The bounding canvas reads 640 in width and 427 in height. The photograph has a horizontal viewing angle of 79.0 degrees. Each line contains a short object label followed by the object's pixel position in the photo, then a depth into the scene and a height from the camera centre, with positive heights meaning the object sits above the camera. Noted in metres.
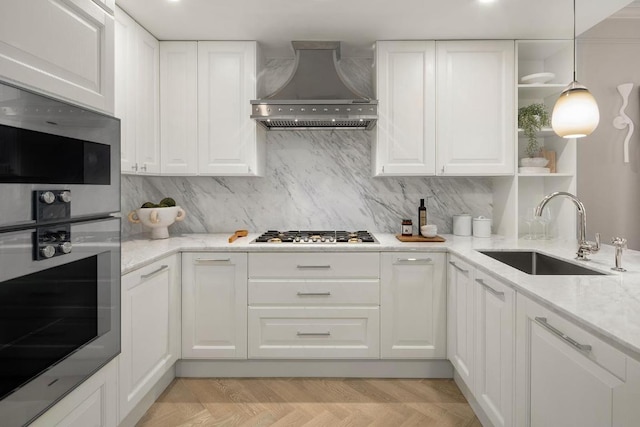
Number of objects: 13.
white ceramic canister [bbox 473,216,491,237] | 2.85 -0.12
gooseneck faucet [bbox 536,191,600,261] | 1.89 -0.13
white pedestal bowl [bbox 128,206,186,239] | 2.61 -0.06
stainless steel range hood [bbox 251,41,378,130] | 2.62 +0.78
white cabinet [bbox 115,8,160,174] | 2.32 +0.74
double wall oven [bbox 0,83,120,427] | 0.95 -0.11
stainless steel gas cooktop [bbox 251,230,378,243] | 2.66 -0.19
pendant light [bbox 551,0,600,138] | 1.78 +0.46
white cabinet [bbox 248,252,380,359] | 2.51 -0.62
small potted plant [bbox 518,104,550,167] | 2.75 +0.62
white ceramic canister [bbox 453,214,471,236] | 2.97 -0.11
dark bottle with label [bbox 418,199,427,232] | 2.93 -0.04
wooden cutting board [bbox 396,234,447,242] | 2.70 -0.20
